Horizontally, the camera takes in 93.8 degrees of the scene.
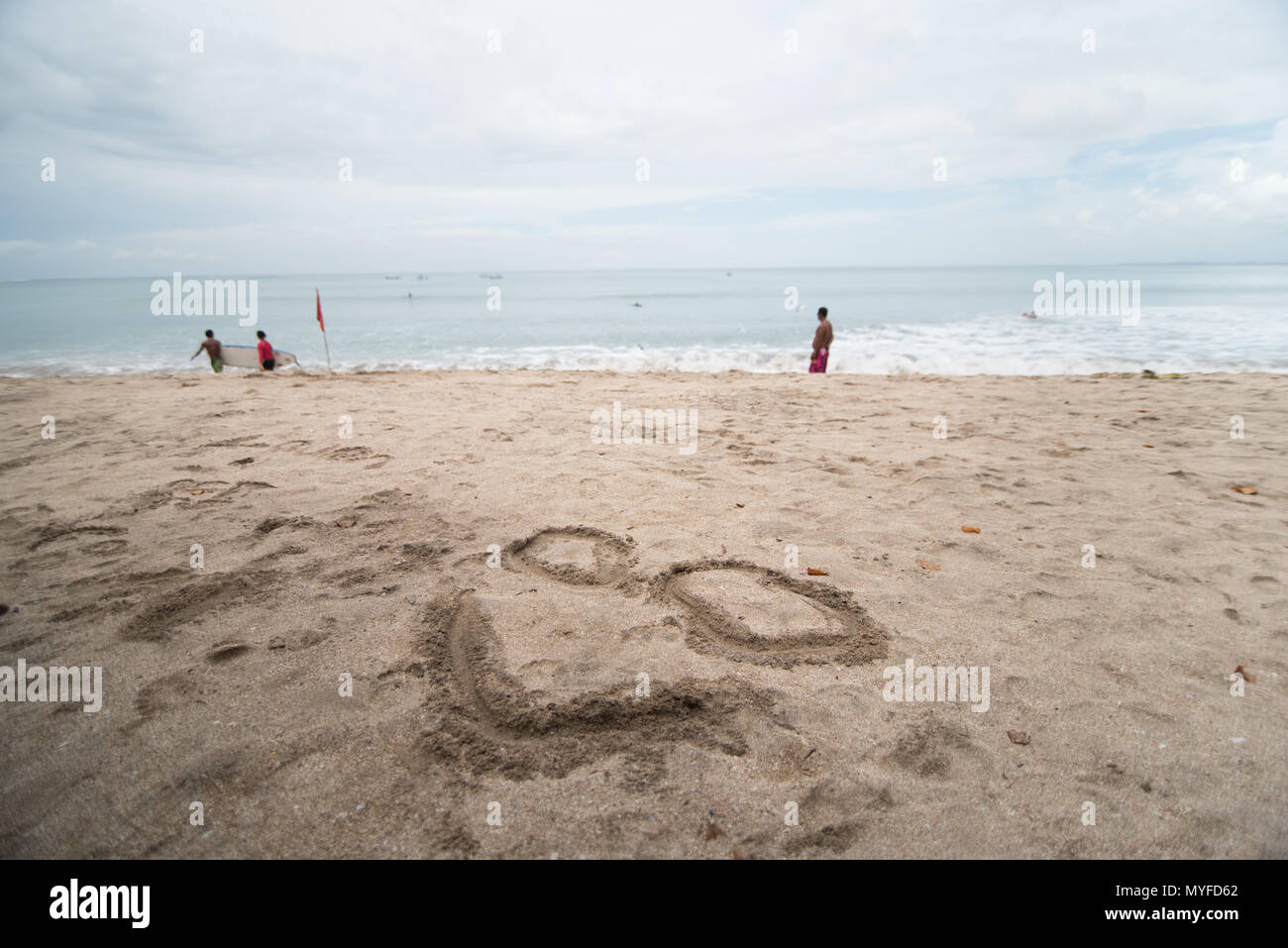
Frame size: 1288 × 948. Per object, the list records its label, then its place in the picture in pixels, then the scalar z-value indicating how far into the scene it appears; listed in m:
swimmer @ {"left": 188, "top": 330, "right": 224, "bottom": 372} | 14.30
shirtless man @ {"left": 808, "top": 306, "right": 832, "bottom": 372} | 12.63
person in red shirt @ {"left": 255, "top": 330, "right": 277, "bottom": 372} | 13.88
